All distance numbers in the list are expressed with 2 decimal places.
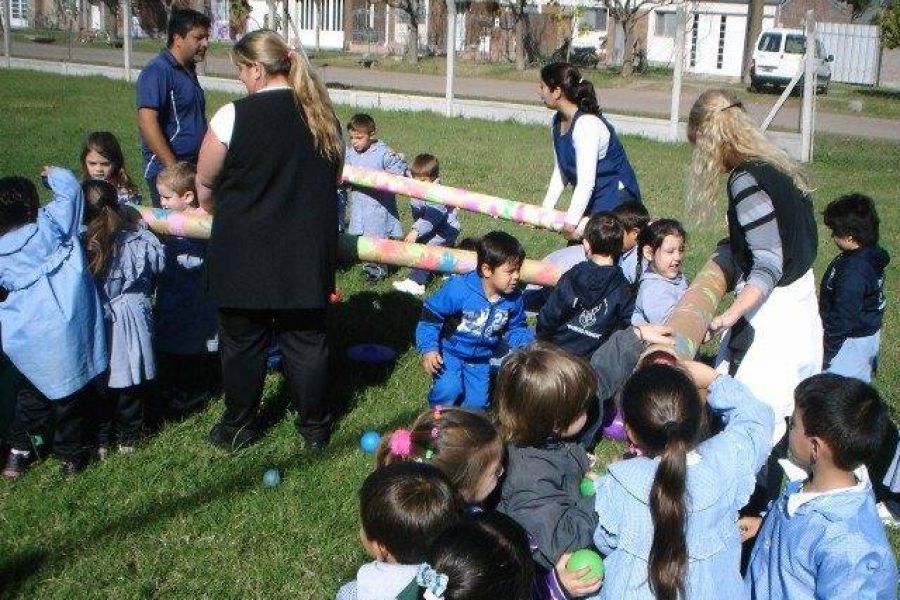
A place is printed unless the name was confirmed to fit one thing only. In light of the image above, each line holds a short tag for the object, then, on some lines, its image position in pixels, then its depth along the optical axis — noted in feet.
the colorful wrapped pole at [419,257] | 18.54
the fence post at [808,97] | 56.49
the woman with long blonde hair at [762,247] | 13.04
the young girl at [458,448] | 11.21
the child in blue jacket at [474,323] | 17.79
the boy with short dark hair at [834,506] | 10.00
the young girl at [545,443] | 11.50
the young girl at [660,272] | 18.63
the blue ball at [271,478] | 16.12
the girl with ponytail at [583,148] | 19.22
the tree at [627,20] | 121.49
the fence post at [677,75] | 60.85
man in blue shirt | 20.76
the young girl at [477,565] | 8.46
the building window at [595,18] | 170.37
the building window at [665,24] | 161.48
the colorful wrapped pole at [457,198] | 20.80
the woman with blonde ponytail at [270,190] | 15.08
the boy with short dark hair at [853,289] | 17.33
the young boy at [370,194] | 28.32
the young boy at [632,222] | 19.54
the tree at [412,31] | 137.08
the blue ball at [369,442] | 17.37
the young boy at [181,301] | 18.83
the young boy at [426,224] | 27.45
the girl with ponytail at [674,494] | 9.93
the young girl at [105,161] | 19.11
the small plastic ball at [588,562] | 10.83
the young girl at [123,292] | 16.17
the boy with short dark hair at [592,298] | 17.69
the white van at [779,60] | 108.11
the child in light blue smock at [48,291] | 14.97
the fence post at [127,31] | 87.20
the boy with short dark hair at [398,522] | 9.63
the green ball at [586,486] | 12.57
